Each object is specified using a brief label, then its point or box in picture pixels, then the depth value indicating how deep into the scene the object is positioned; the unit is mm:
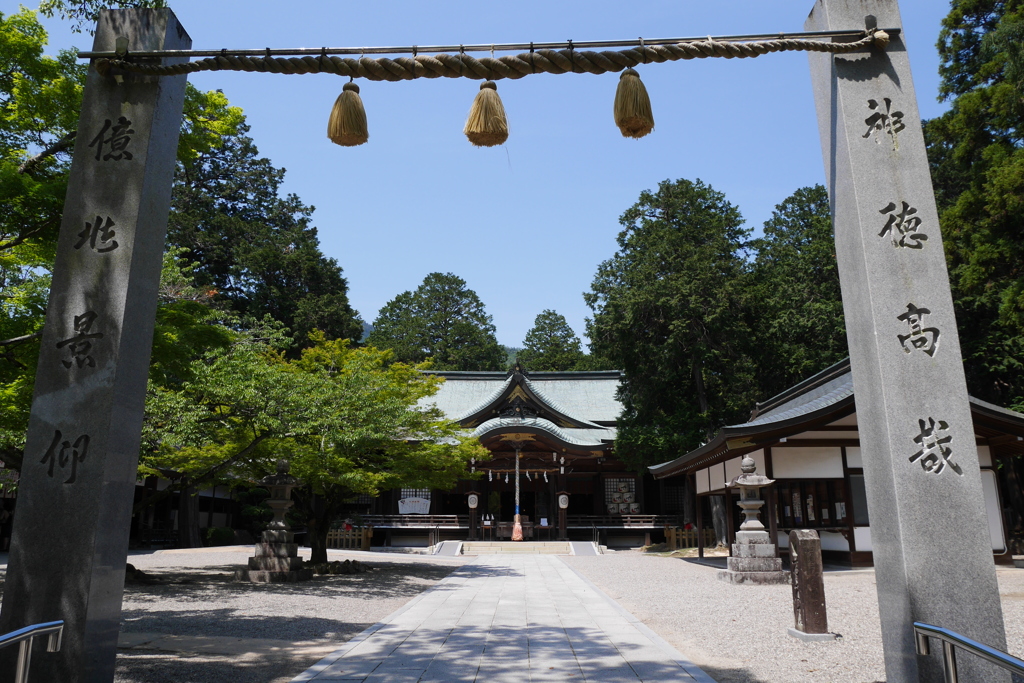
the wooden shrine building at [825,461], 13188
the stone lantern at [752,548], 11594
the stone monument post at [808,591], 6480
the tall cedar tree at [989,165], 13008
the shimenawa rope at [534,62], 3633
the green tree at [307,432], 10633
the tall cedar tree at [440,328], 48750
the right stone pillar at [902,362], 3221
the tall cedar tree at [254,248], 36344
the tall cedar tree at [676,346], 22609
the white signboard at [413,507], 25016
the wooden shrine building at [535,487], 24297
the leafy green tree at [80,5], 8023
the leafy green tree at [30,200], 5523
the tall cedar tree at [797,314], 24609
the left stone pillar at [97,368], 3301
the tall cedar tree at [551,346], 50438
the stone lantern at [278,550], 11805
